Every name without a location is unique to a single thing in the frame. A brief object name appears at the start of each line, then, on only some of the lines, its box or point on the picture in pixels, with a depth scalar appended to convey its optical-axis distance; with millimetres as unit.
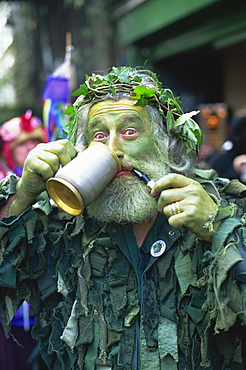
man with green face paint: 1946
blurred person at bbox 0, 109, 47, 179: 4266
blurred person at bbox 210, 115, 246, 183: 4141
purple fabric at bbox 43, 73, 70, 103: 4148
